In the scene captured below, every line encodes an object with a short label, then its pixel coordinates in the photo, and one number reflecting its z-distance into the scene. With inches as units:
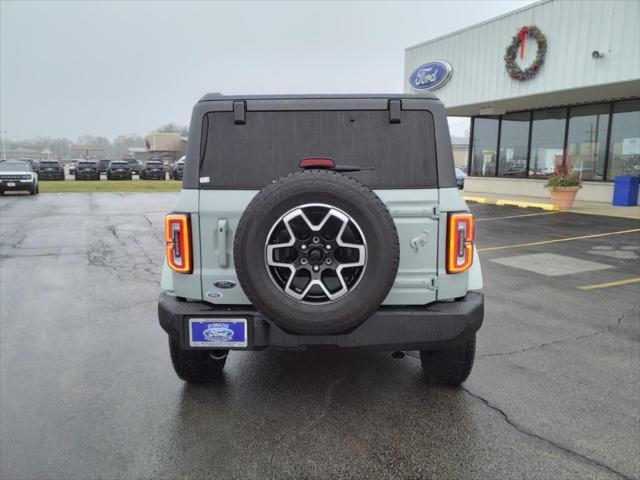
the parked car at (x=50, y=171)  1469.0
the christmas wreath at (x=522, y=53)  617.9
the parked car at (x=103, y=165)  1869.3
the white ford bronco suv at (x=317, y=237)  104.3
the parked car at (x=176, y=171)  1567.8
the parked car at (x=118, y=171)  1494.8
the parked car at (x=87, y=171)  1480.1
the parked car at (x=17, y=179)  853.8
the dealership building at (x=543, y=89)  549.6
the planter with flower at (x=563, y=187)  589.9
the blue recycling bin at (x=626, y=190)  603.5
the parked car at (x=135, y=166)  1781.5
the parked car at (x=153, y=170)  1552.7
